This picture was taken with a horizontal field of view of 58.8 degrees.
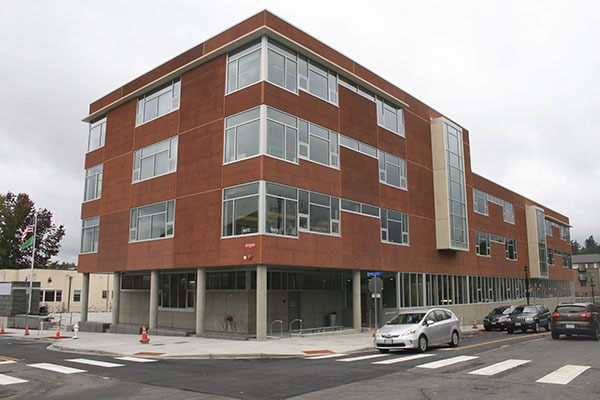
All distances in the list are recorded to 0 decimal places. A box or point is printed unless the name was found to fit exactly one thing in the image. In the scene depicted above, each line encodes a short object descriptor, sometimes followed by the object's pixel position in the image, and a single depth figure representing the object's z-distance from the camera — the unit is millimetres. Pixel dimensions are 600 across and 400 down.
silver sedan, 18031
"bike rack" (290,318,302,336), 28003
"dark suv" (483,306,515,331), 31375
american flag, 35600
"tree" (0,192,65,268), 67688
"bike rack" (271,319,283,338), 27572
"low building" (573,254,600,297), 115062
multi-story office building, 25297
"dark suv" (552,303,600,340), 22062
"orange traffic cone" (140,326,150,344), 23172
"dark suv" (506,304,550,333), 29719
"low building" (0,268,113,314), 59250
